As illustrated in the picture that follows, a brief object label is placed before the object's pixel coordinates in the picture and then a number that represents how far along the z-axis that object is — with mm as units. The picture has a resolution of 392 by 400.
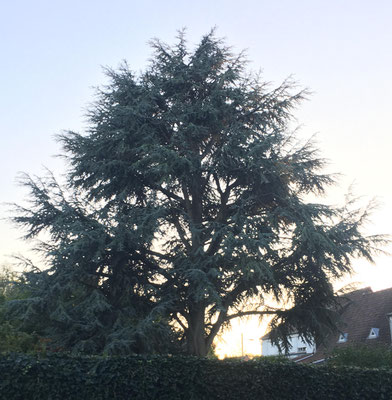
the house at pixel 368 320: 31656
